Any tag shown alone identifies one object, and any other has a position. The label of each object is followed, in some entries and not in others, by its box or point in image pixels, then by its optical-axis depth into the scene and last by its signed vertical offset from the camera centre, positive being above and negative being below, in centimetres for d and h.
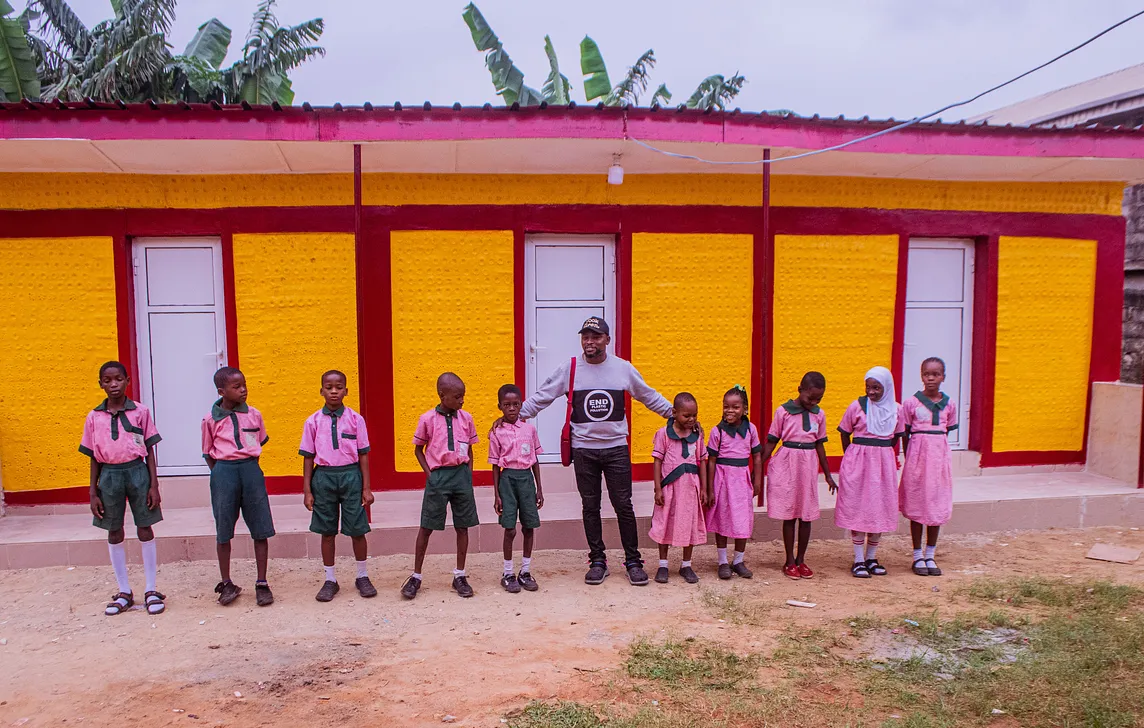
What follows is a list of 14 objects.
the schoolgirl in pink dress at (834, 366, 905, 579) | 495 -107
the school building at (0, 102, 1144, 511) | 596 +37
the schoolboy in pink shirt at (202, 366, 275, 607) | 443 -97
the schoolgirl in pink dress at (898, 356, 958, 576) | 504 -101
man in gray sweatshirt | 476 -71
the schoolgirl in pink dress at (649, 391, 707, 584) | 479 -112
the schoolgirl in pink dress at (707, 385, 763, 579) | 483 -109
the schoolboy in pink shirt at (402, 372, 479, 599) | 453 -94
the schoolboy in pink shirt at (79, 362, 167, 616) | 430 -94
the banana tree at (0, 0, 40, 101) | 897 +298
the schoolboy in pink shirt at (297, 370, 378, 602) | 450 -97
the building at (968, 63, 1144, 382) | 820 +269
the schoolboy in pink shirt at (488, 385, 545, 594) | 464 -101
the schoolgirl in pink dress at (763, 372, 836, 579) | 488 -101
